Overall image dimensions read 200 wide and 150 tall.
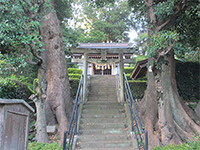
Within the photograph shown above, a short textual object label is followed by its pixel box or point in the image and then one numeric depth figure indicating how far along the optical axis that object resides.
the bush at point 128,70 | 17.84
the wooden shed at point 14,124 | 2.61
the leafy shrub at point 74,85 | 9.65
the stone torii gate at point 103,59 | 7.81
